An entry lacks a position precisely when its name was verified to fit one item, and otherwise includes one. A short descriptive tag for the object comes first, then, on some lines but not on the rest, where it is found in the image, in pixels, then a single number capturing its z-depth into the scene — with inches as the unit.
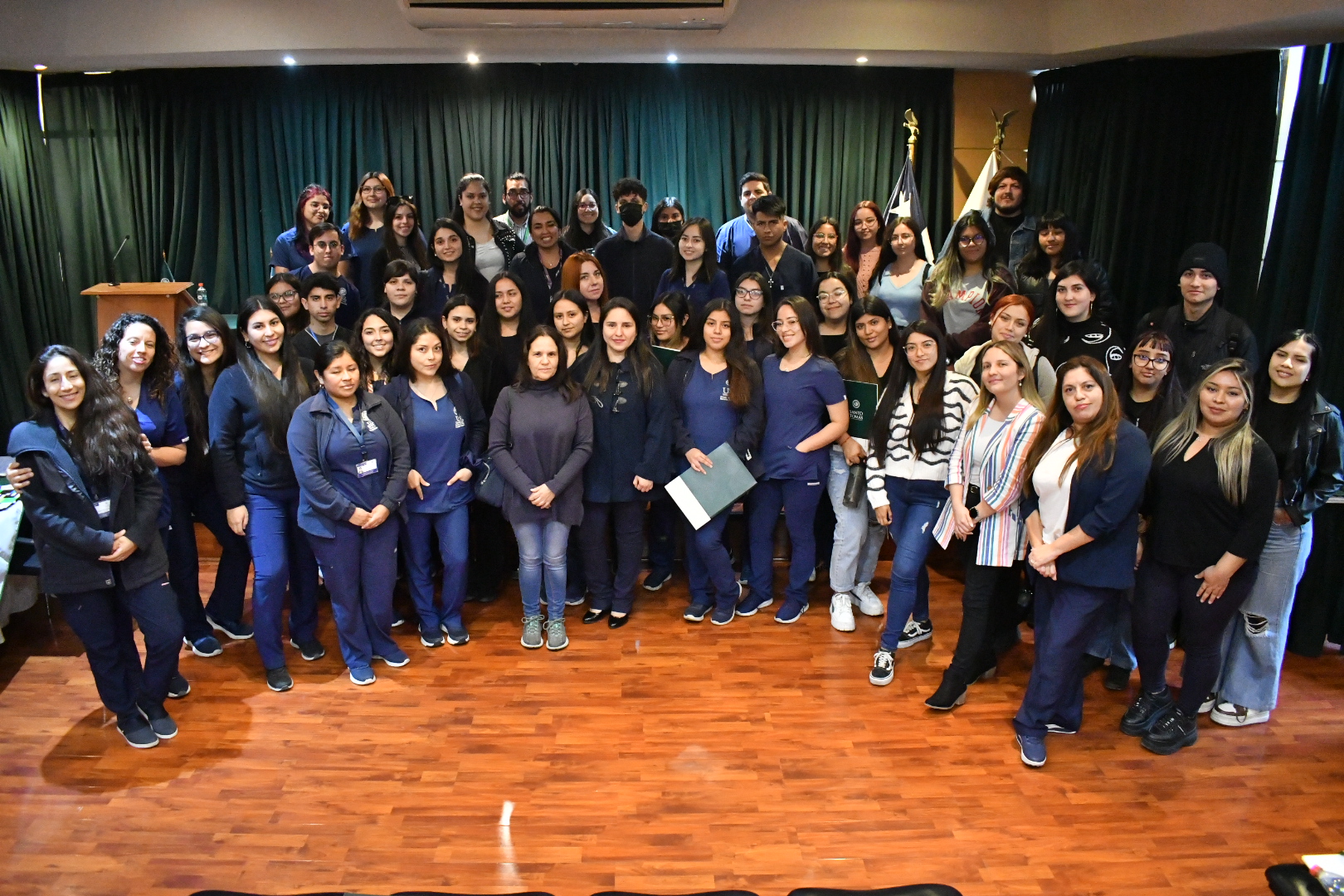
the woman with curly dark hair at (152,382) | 137.7
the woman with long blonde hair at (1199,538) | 122.5
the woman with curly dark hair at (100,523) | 121.5
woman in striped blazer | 131.0
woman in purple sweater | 155.3
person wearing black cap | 151.2
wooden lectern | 200.4
